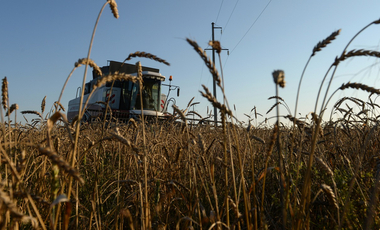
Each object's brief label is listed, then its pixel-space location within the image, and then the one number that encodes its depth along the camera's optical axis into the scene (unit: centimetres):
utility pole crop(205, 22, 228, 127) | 3077
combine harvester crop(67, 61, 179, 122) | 1477
